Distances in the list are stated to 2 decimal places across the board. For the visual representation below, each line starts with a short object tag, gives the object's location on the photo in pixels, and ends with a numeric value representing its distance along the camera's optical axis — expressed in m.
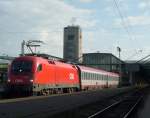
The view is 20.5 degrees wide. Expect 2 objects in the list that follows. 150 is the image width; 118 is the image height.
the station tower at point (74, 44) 196.62
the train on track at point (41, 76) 36.44
